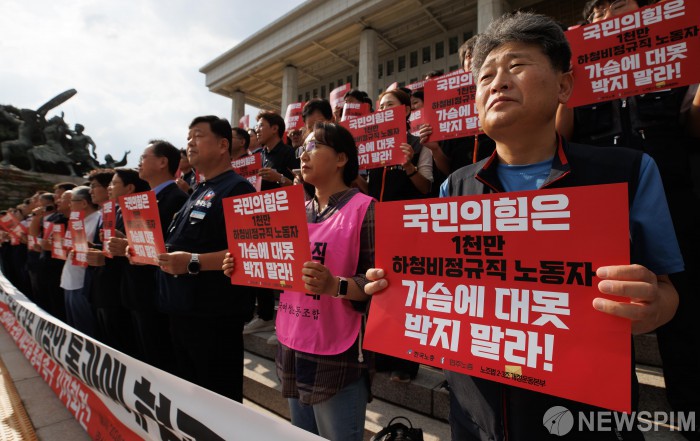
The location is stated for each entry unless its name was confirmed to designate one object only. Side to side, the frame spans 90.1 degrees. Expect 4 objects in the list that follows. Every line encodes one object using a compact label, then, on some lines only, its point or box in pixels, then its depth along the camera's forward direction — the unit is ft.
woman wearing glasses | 5.18
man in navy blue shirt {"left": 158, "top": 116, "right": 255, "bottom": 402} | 7.34
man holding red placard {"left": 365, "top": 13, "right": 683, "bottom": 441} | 2.91
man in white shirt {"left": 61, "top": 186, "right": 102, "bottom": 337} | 12.98
